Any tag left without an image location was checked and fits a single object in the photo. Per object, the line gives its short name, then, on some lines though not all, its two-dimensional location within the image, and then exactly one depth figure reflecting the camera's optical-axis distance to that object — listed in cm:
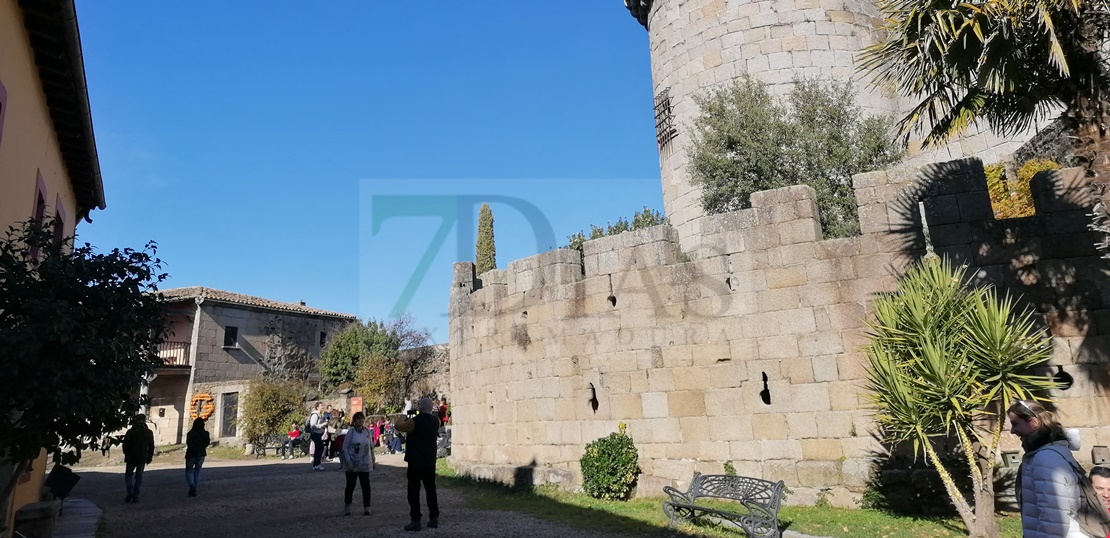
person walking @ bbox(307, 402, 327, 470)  1817
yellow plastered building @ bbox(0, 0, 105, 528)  711
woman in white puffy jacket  387
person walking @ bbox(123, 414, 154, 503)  1169
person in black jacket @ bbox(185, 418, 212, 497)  1303
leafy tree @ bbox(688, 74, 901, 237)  1321
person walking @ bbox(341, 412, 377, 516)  949
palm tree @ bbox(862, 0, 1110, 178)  643
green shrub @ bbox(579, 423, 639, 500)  1016
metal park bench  728
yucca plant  680
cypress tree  2767
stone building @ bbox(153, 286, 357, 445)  3053
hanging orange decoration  2962
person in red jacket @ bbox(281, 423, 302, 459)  2336
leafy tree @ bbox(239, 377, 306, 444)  2494
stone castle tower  824
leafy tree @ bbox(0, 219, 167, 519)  491
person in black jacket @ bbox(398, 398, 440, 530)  823
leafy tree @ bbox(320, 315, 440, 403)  2792
